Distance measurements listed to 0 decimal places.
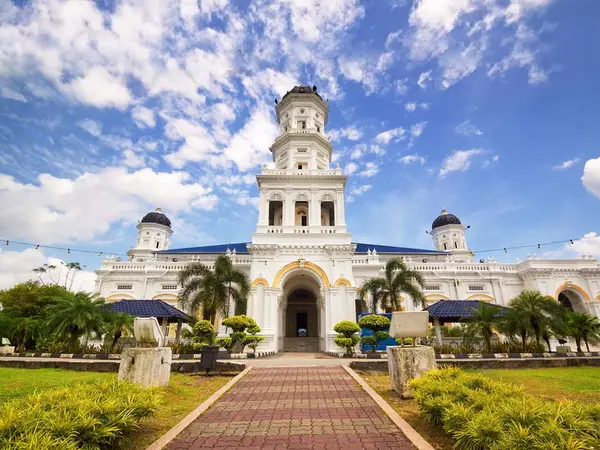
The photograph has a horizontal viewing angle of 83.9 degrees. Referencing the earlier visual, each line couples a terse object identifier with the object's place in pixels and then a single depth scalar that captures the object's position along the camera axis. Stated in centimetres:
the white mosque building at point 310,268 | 2566
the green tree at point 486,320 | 1864
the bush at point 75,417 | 360
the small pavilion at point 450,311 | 2072
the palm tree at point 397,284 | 2347
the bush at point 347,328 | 2133
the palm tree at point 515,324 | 1802
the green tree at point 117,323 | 1806
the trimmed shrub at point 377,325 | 2033
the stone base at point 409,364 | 782
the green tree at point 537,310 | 1795
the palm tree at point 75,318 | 1745
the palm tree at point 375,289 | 2434
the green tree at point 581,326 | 1817
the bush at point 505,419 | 359
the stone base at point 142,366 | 828
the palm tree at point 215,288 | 2219
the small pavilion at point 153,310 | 2062
